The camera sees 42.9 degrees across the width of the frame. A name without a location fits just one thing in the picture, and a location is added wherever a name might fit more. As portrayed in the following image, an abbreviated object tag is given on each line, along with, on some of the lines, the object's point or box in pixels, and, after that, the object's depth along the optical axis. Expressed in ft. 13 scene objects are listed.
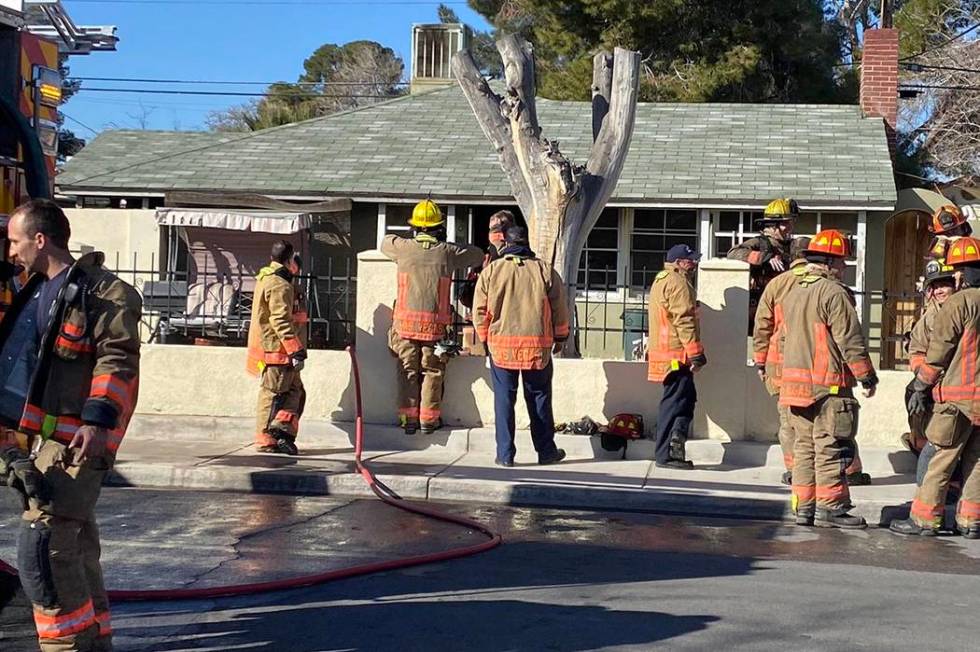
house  58.90
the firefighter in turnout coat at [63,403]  14.85
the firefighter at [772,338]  30.78
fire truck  19.19
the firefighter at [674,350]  33.04
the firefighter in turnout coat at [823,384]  27.30
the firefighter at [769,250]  36.17
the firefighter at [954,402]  26.66
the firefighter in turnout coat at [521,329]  33.35
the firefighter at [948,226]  33.81
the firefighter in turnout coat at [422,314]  35.24
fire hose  19.29
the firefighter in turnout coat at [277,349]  33.78
